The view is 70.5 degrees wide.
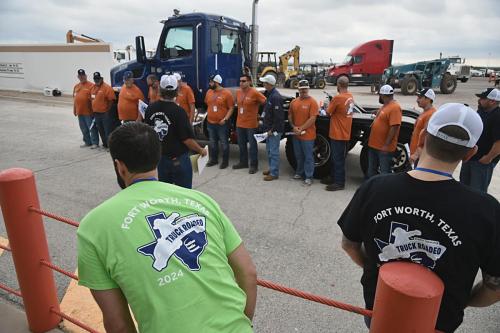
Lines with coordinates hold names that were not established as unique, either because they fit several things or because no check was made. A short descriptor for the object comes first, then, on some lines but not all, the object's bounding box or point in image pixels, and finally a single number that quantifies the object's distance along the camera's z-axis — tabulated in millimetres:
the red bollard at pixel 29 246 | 2131
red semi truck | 24969
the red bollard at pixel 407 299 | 1053
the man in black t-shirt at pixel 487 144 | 3820
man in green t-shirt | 1154
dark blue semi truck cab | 7031
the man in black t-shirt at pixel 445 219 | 1287
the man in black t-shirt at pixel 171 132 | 3699
